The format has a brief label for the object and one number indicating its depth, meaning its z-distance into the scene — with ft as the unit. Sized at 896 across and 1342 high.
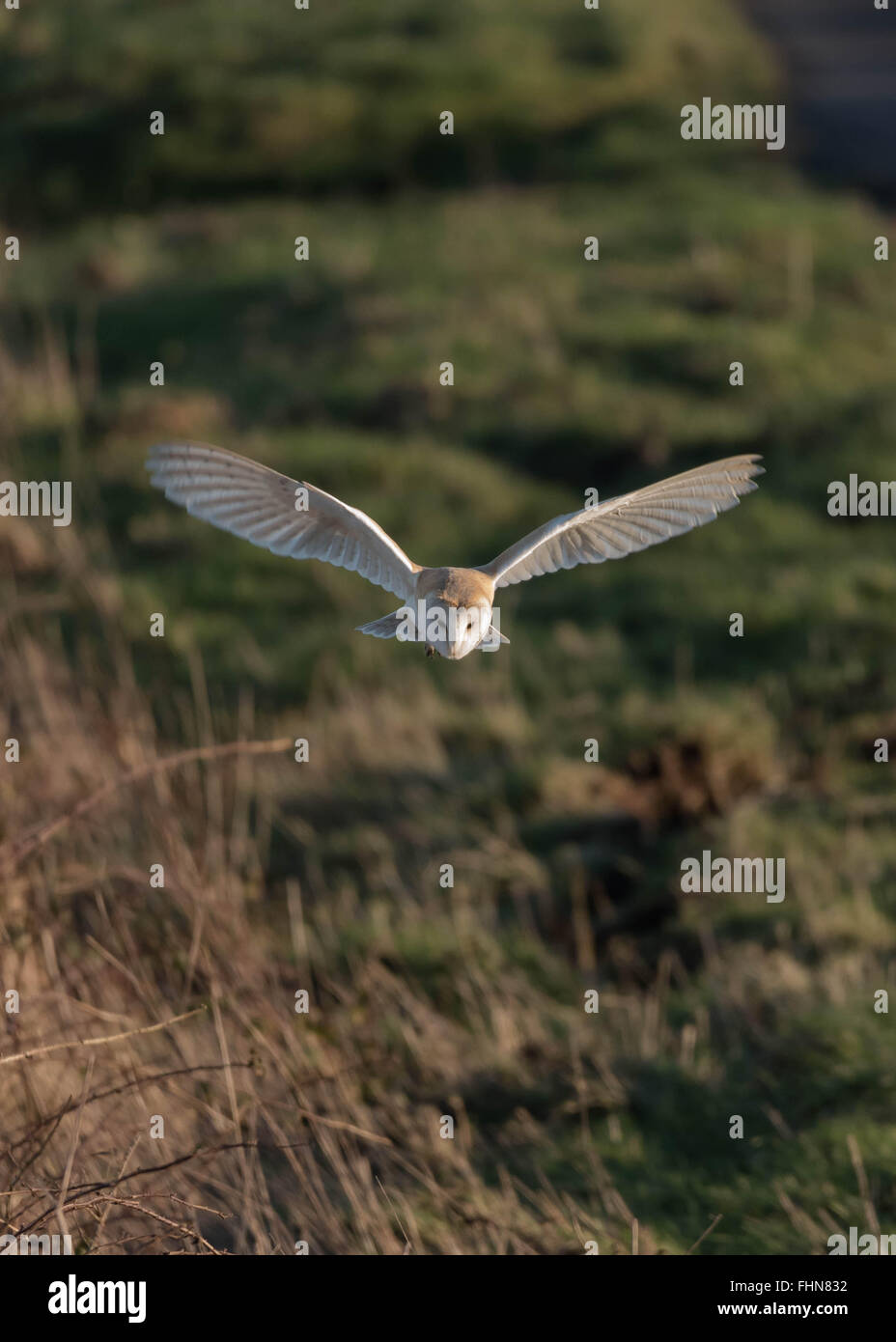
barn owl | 12.36
